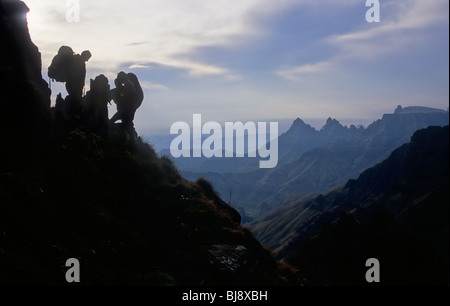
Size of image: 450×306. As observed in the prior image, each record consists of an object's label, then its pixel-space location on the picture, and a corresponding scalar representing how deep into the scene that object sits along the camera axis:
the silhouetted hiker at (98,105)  30.45
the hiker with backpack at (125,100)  34.84
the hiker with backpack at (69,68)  31.29
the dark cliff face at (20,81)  21.95
